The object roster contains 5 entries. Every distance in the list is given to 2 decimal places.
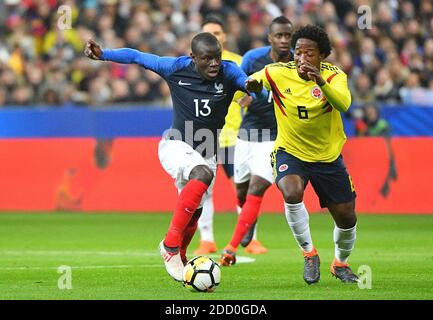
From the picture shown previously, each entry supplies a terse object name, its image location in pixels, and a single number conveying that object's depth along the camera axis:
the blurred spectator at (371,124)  19.11
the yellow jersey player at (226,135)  13.51
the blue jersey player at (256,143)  12.61
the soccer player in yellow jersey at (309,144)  9.93
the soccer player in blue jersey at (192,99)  10.15
